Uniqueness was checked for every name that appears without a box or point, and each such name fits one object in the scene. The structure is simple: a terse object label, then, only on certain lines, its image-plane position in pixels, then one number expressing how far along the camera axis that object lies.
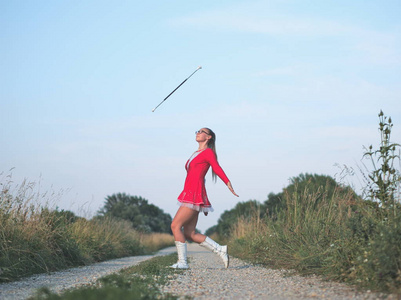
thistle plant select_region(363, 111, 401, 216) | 6.02
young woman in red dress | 8.22
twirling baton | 10.00
